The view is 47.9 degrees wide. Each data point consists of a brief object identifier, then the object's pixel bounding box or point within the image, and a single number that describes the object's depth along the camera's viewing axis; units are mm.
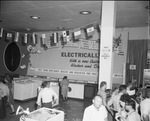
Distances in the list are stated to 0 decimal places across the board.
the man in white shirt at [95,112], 2688
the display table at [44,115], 2900
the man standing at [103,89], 3395
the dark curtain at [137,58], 6194
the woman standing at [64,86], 7348
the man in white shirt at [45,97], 4219
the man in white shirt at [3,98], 4943
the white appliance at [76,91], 7586
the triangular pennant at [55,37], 5371
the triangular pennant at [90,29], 4432
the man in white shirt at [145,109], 3109
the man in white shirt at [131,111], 2486
